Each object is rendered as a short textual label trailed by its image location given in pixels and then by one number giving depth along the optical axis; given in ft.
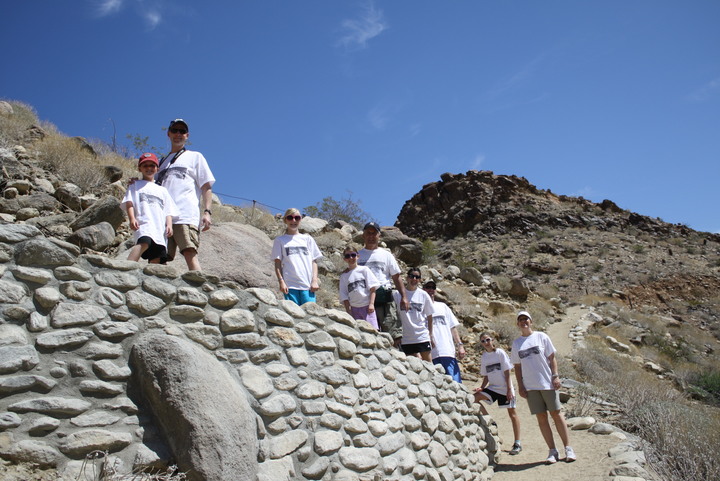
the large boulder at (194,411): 8.52
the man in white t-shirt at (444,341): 20.48
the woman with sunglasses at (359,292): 17.32
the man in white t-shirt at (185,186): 14.08
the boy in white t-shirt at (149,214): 12.67
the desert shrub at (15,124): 32.37
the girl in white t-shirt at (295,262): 15.78
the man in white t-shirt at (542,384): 18.67
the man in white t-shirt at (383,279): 18.72
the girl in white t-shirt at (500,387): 20.89
